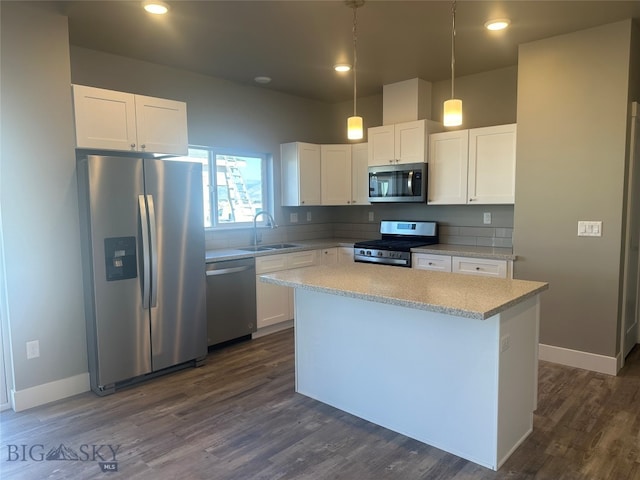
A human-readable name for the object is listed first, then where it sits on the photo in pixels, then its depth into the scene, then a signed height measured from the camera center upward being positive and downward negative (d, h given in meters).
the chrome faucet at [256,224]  4.84 -0.15
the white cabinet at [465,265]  3.90 -0.53
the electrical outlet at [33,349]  2.99 -0.95
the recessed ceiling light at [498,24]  3.18 +1.37
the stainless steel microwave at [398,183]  4.57 +0.29
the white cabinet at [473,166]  4.01 +0.41
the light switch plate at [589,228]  3.42 -0.17
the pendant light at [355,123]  2.85 +0.58
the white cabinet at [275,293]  4.41 -0.87
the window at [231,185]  4.65 +0.29
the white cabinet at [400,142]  4.55 +0.73
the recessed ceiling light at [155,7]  2.82 +1.35
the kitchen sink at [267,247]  4.60 -0.42
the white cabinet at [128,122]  3.15 +0.70
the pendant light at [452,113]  2.52 +0.56
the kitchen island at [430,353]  2.22 -0.83
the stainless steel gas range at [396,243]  4.54 -0.38
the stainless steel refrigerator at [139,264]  3.08 -0.40
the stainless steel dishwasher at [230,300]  3.99 -0.85
